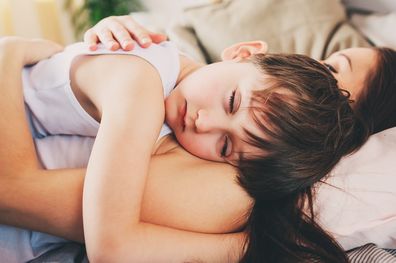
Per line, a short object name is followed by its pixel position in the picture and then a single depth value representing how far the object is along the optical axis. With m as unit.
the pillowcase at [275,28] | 1.41
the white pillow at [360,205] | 0.85
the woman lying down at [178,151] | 0.72
